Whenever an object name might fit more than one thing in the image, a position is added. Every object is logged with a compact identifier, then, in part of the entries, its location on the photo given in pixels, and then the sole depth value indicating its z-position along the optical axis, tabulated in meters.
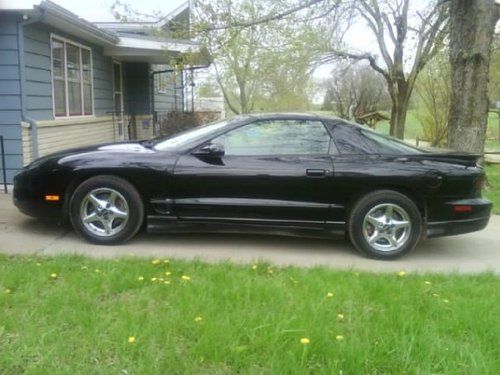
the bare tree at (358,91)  30.06
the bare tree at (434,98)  21.62
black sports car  5.25
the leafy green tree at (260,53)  11.82
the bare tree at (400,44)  18.16
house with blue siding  8.36
